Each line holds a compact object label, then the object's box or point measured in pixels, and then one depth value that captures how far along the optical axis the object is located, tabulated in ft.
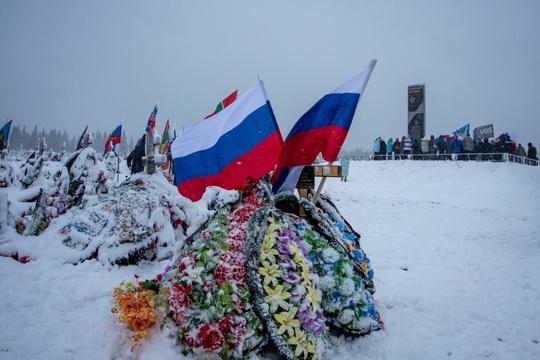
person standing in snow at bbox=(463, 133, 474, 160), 71.36
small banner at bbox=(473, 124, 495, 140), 82.94
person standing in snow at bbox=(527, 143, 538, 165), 74.33
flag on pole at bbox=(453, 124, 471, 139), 75.82
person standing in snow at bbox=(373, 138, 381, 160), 88.94
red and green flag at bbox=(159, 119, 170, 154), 43.84
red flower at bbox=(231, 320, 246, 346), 8.54
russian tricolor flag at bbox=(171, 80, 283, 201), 11.43
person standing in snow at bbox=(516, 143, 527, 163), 77.52
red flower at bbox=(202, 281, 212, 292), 9.24
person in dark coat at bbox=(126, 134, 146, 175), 33.19
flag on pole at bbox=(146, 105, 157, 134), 22.40
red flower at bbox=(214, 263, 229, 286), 9.36
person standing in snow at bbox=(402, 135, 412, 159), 80.88
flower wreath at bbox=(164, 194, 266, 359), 8.51
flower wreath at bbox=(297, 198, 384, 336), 10.93
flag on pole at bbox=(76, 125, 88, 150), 27.75
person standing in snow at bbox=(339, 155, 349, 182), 62.99
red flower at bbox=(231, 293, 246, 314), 8.96
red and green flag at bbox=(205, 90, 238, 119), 19.02
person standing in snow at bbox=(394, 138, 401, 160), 83.71
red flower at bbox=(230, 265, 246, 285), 9.52
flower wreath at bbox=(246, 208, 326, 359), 8.99
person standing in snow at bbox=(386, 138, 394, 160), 85.48
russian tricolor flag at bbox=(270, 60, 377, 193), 11.86
